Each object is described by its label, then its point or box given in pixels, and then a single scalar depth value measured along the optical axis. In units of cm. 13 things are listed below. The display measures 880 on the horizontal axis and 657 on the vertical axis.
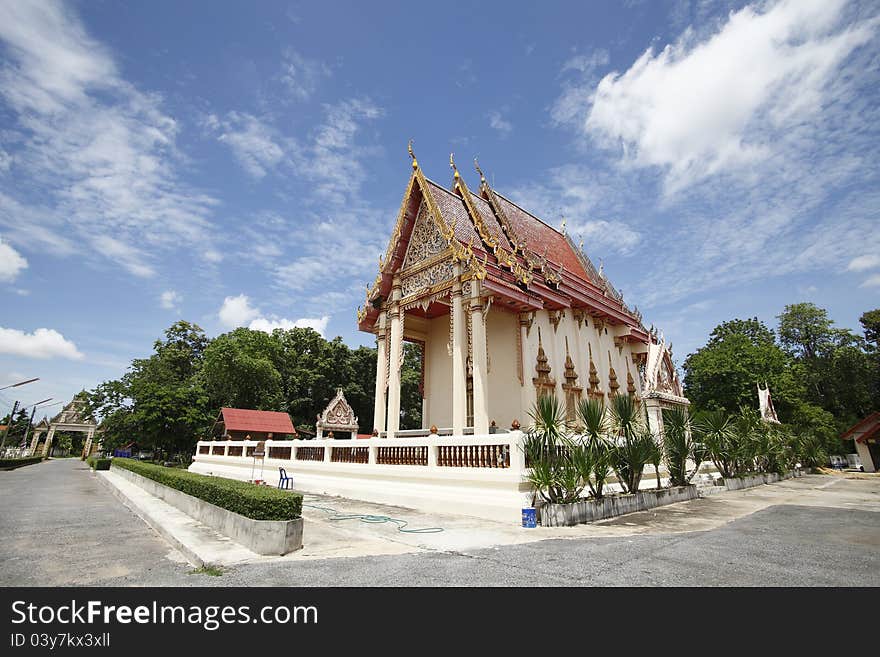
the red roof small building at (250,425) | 2275
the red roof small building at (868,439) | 2477
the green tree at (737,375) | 2848
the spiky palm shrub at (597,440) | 746
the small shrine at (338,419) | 1808
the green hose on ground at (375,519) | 633
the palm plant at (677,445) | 1066
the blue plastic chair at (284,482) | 1197
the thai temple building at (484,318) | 1262
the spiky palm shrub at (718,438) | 1302
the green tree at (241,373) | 3288
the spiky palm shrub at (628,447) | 852
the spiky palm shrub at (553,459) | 706
